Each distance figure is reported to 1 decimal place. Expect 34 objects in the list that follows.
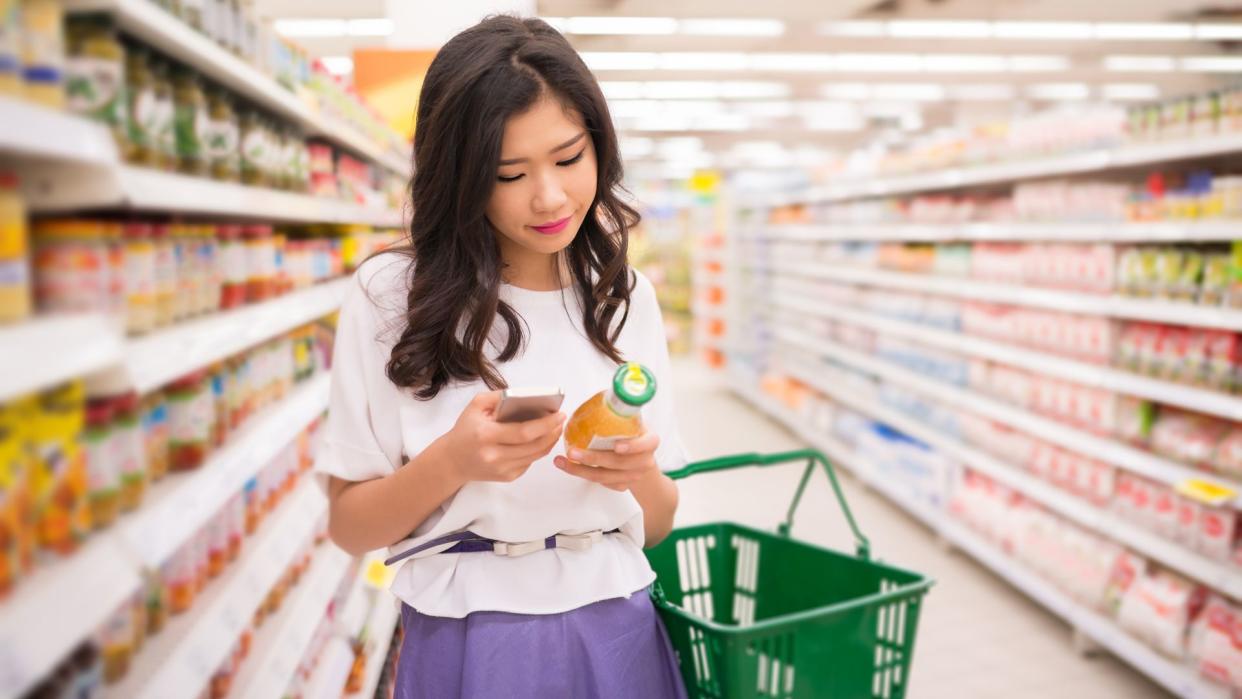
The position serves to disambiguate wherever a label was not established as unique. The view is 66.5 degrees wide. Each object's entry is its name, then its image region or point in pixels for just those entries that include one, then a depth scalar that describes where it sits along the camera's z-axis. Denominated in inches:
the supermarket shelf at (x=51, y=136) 31.1
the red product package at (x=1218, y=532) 123.3
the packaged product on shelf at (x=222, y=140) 66.5
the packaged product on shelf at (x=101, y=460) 42.0
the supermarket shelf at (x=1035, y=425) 134.3
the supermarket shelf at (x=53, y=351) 30.8
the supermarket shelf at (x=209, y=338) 46.6
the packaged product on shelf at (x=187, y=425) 58.1
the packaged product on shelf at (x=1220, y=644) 116.4
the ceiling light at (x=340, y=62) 480.4
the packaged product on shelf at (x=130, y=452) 45.9
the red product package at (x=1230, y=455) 123.8
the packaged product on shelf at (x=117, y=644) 46.5
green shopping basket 62.8
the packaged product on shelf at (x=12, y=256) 33.4
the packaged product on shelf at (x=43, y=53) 35.9
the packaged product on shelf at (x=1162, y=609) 128.3
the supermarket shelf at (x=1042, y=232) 125.6
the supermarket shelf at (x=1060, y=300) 124.6
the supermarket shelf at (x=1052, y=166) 126.1
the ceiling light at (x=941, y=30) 400.8
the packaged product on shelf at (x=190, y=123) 59.8
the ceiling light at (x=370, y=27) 398.0
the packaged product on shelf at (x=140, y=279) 49.9
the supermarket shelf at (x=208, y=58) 46.1
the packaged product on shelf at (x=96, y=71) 42.1
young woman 51.1
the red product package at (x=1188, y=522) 129.7
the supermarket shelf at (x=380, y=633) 111.6
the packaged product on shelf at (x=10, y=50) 33.3
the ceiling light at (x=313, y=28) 403.9
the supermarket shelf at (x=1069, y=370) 125.6
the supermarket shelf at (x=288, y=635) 67.4
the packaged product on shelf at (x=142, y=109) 51.5
